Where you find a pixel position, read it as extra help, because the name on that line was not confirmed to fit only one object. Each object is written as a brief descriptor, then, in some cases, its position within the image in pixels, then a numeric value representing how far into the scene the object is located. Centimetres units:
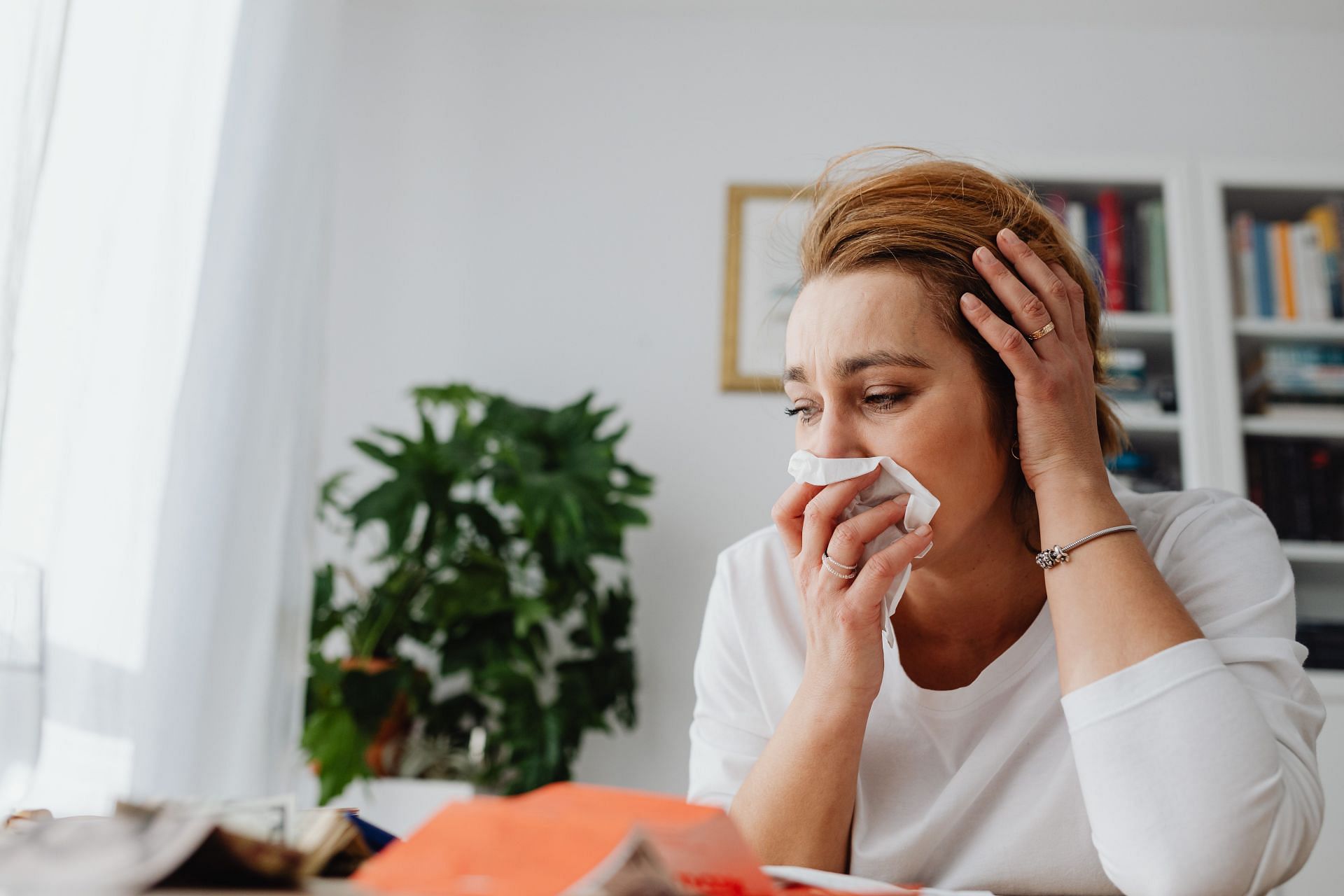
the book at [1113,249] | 253
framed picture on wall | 266
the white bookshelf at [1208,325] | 234
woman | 75
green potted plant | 212
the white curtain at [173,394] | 127
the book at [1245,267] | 248
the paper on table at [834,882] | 55
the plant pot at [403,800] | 205
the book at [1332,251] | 246
